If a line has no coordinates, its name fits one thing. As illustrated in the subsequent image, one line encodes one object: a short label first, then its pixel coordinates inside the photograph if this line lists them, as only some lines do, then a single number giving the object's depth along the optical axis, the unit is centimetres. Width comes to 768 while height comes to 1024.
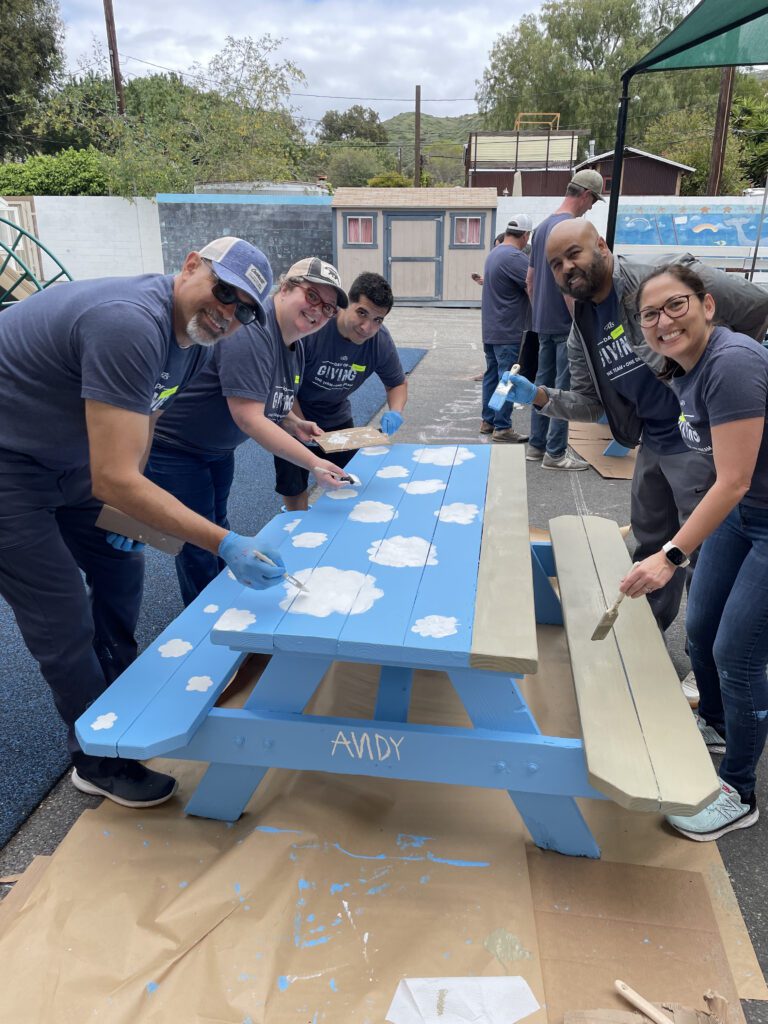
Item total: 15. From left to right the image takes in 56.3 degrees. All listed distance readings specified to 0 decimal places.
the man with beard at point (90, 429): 171
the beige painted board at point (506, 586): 166
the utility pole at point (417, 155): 3061
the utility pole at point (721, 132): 1701
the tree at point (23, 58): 2823
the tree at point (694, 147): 2900
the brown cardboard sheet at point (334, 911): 162
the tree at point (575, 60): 4272
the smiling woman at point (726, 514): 177
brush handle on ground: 153
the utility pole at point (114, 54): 2125
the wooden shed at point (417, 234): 1552
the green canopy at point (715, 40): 430
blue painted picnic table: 174
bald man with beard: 241
